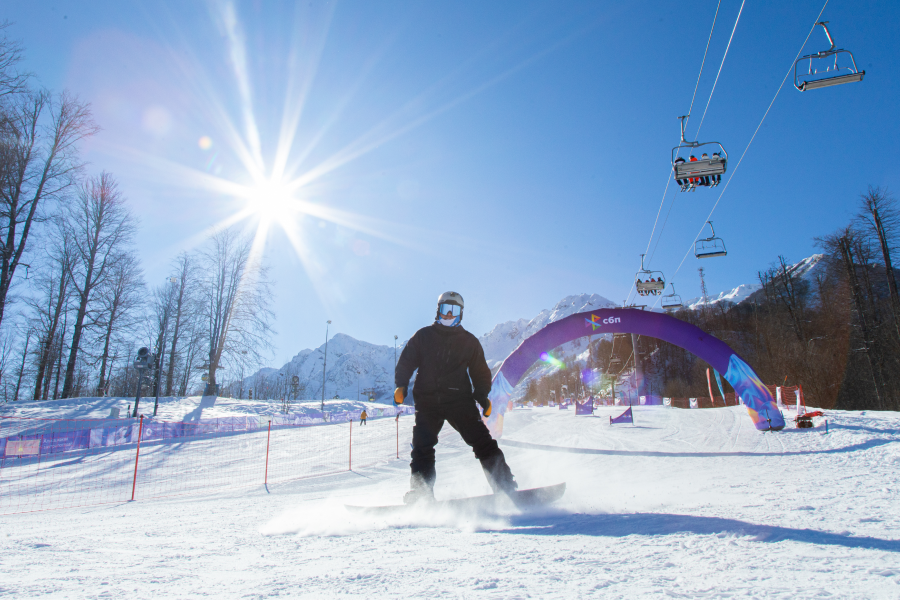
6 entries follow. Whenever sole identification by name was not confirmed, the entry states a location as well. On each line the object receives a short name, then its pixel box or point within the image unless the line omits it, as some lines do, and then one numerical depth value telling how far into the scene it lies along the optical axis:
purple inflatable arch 11.23
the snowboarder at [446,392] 3.50
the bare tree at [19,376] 24.70
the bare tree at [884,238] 19.95
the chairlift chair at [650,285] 16.53
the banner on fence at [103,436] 13.63
